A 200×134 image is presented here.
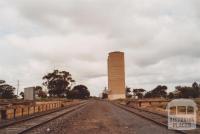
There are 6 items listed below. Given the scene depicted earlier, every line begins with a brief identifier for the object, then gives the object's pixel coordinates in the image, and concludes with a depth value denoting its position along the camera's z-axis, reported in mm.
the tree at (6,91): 127938
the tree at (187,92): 136250
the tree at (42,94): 163250
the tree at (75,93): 167375
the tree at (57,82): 138500
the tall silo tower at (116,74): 171738
